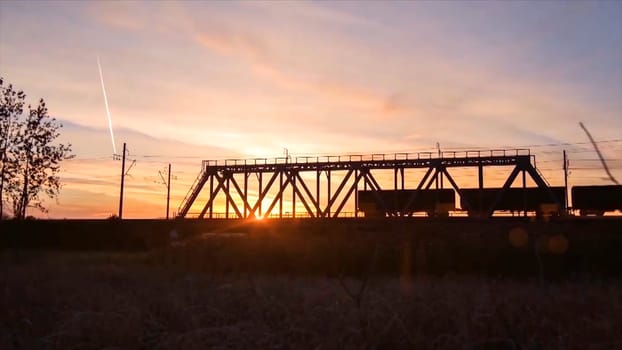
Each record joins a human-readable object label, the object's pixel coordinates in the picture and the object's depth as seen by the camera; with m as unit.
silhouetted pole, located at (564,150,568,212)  61.90
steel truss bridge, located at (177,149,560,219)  63.81
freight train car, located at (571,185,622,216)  60.56
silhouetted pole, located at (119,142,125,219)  62.93
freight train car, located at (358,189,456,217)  67.19
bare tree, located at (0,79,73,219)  37.19
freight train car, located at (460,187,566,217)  61.34
